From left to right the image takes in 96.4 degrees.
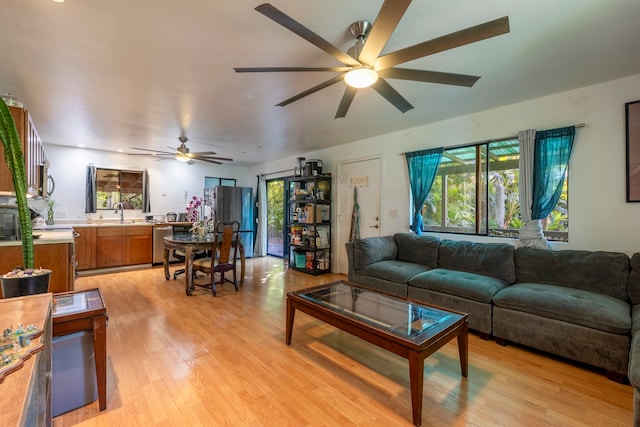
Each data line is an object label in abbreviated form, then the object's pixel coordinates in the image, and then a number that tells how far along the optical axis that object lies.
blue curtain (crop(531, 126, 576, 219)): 2.92
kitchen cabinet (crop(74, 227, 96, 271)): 5.06
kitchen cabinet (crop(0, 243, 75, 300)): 2.40
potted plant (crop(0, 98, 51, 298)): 1.58
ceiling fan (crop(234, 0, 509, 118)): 1.34
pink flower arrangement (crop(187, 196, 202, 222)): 6.40
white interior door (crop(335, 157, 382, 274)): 4.72
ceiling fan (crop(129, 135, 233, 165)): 4.66
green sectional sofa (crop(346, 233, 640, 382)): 2.12
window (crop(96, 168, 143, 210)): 5.78
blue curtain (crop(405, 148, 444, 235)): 3.90
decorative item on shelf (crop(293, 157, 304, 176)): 5.58
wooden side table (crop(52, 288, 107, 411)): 1.65
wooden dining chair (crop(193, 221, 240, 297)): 3.93
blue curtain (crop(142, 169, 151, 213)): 6.18
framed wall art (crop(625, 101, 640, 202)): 2.56
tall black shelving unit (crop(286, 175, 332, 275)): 5.25
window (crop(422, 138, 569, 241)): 3.36
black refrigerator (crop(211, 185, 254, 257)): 6.48
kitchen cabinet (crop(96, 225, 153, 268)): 5.28
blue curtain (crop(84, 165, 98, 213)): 5.61
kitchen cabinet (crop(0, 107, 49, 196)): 2.31
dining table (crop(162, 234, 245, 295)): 3.94
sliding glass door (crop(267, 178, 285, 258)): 7.04
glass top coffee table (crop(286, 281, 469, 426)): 1.67
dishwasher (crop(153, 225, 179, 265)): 5.76
